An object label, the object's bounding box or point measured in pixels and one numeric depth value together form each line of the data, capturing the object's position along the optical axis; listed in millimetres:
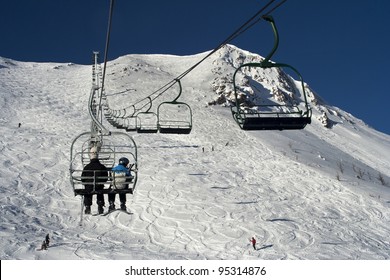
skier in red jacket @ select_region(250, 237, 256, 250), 18631
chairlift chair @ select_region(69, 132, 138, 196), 7066
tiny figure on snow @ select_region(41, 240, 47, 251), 16062
